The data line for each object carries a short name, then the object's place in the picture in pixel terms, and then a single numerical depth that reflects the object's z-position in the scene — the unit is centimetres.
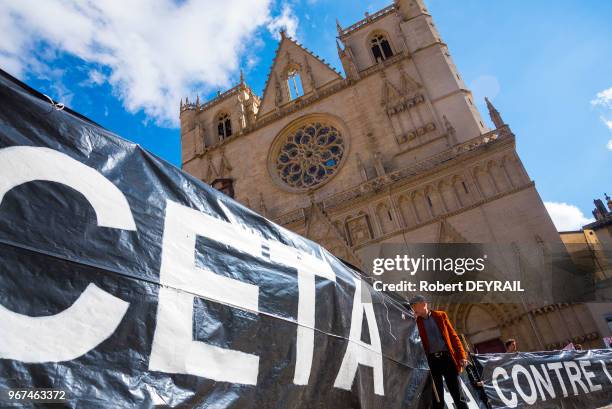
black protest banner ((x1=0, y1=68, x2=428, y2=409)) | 163
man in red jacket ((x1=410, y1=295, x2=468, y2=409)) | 407
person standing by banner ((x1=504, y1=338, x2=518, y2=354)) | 709
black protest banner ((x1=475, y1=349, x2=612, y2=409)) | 550
